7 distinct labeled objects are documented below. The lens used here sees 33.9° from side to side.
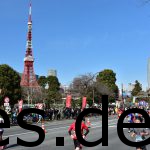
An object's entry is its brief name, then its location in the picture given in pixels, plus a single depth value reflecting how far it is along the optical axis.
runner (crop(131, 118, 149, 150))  7.41
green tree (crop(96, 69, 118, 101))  69.50
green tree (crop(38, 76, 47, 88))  94.30
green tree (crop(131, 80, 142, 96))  101.92
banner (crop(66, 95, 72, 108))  33.90
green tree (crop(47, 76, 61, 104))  59.44
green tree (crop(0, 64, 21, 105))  39.92
